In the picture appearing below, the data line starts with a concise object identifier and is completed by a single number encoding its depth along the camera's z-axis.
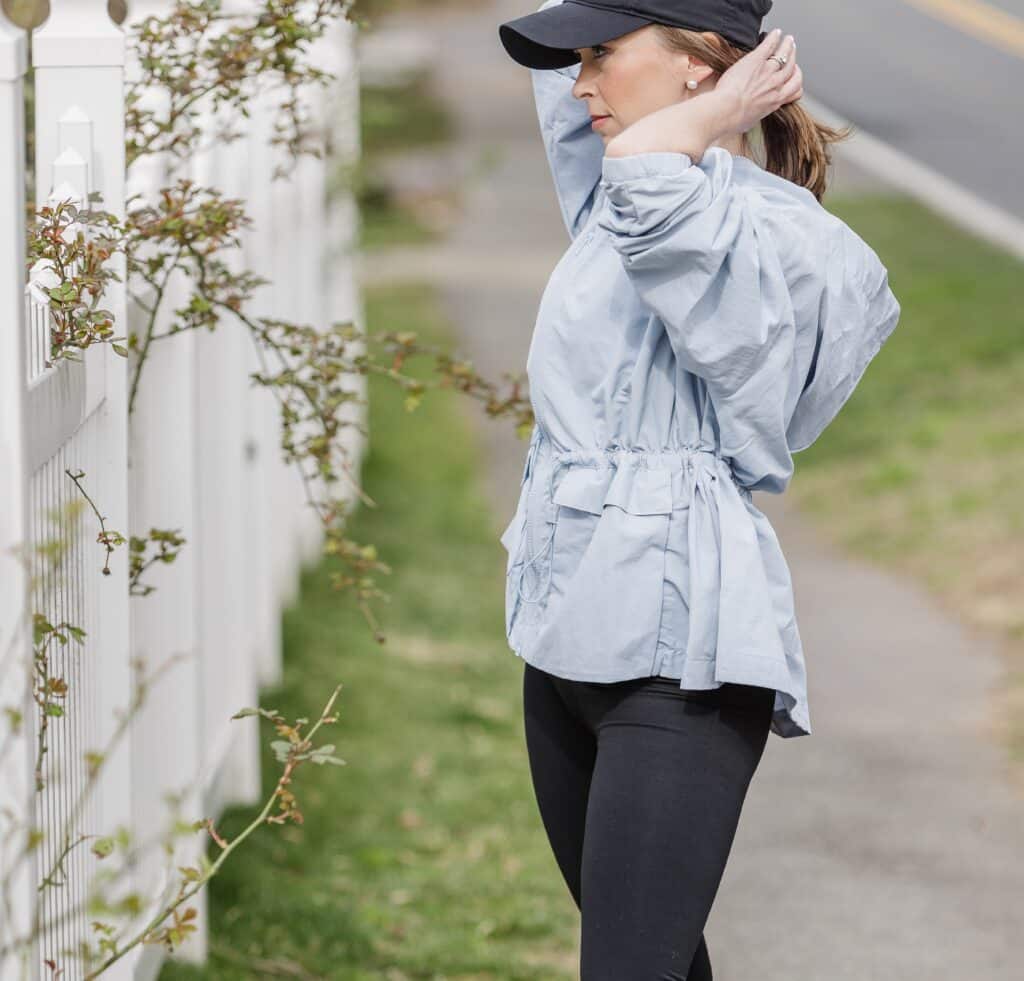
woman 4.68
